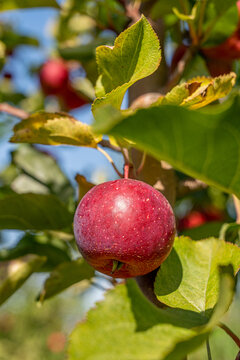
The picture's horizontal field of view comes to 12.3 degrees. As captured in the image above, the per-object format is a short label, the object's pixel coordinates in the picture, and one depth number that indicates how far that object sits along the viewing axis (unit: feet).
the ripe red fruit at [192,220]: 4.21
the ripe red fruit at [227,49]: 3.02
